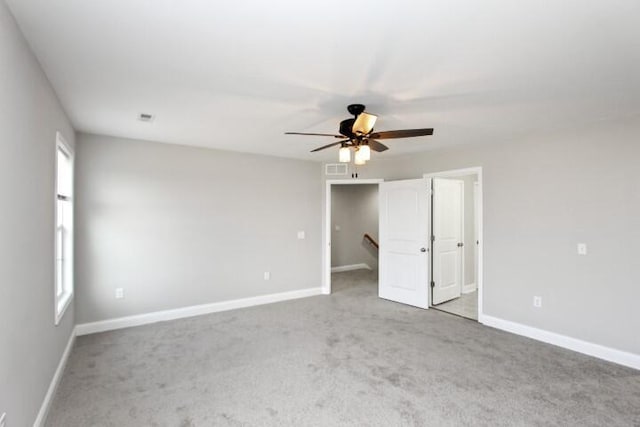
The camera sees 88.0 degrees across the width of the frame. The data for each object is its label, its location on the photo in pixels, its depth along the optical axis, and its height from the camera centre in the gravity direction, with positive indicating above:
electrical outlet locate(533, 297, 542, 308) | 3.83 -1.02
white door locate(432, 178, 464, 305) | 5.21 -0.38
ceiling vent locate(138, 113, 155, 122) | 3.27 +0.99
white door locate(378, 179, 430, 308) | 5.09 -0.44
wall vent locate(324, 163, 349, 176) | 5.84 +0.81
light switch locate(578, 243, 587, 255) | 3.48 -0.37
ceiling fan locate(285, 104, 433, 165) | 2.65 +0.68
